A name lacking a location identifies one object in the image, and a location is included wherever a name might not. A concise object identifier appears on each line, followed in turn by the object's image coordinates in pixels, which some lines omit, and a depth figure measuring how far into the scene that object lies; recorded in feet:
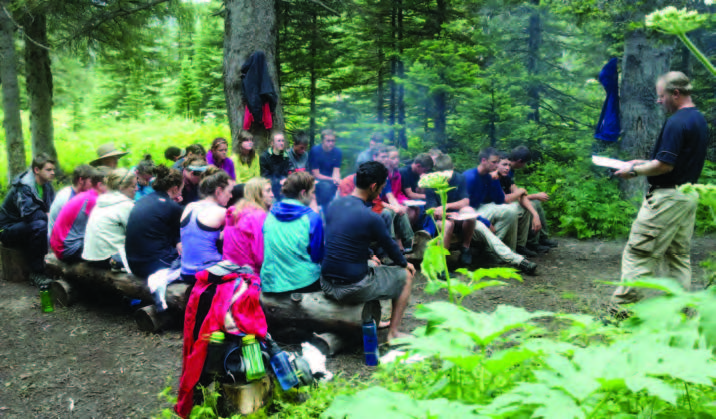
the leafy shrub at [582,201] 29.09
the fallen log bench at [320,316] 15.74
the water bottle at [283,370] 12.37
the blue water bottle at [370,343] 15.12
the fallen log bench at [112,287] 17.95
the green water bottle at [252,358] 11.92
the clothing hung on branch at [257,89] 27.68
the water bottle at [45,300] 20.76
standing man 14.60
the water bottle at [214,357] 12.28
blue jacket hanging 30.40
